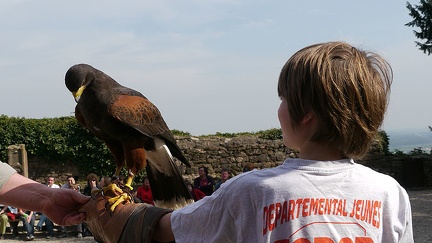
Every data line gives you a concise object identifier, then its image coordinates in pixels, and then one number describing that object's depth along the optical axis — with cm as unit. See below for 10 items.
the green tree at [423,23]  1788
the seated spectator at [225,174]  1070
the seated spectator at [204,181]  1003
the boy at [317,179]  122
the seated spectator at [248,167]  1180
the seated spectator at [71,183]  1115
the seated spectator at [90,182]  1013
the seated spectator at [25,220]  1084
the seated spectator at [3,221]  1101
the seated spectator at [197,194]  914
